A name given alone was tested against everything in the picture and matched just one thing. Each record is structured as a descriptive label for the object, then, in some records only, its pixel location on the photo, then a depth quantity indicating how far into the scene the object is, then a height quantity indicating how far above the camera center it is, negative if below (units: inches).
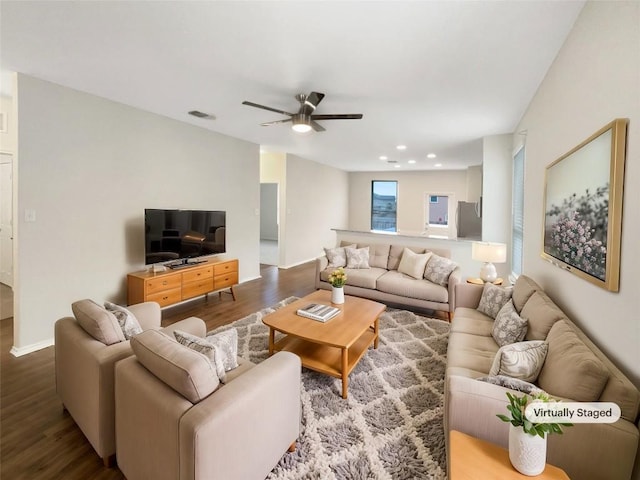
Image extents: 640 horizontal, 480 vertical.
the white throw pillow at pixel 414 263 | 168.9 -18.3
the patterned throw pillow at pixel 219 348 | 60.6 -26.3
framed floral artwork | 55.0 +6.4
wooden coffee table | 92.8 -34.1
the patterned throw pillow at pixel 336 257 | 186.7 -16.9
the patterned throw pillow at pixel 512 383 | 56.6 -29.4
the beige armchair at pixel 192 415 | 47.2 -32.6
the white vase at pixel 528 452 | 43.6 -32.3
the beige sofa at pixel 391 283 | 154.5 -28.5
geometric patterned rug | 66.1 -51.0
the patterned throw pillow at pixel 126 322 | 74.8 -24.5
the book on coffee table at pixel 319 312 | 108.7 -31.1
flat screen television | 146.9 -3.7
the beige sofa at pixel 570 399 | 46.1 -30.1
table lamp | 140.9 -10.4
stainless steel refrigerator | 233.6 +10.3
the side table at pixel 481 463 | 44.9 -36.3
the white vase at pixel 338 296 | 126.0 -27.8
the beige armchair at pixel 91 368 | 63.3 -32.6
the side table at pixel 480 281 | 146.6 -23.9
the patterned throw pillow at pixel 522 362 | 63.6 -27.5
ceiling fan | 115.6 +46.2
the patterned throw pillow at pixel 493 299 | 111.5 -25.0
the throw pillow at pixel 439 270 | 157.9 -20.3
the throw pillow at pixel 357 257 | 185.2 -16.7
